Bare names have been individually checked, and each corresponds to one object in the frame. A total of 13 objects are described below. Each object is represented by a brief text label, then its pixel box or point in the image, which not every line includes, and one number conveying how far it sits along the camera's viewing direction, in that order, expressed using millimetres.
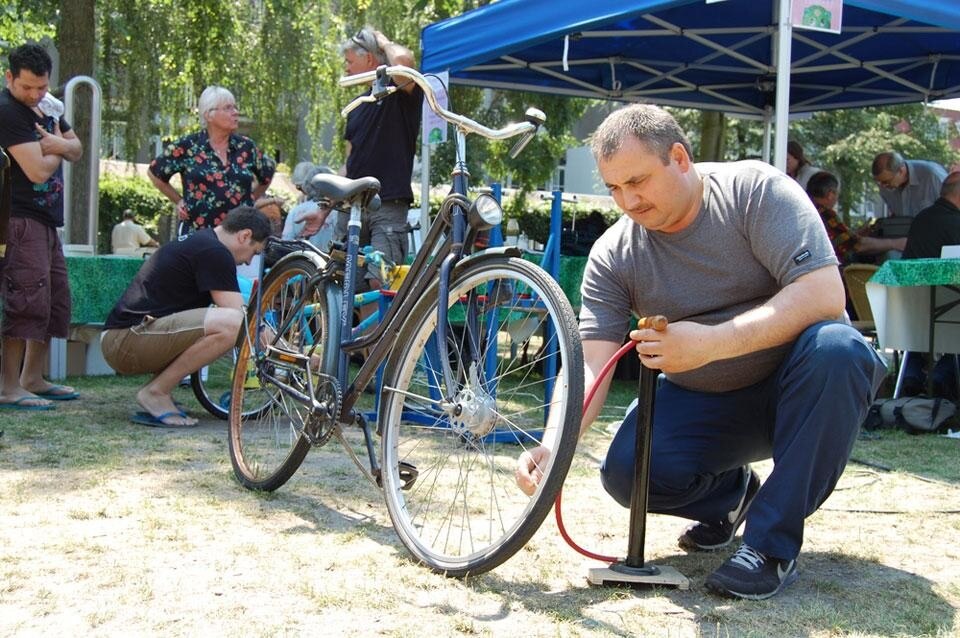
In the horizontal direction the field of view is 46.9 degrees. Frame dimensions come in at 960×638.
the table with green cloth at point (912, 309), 5645
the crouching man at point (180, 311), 4980
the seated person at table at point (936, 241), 6395
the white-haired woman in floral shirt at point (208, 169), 6141
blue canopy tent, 6402
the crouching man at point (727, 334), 2498
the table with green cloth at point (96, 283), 6695
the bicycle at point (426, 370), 2645
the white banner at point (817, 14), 4938
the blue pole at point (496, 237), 4695
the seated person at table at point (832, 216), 8070
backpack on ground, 5492
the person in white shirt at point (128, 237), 14555
